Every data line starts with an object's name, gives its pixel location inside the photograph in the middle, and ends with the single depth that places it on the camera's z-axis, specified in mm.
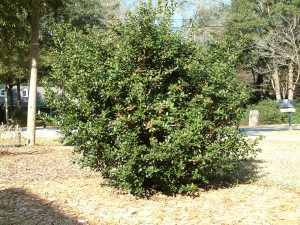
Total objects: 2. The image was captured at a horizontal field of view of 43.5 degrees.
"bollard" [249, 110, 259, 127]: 27778
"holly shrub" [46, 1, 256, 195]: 4812
